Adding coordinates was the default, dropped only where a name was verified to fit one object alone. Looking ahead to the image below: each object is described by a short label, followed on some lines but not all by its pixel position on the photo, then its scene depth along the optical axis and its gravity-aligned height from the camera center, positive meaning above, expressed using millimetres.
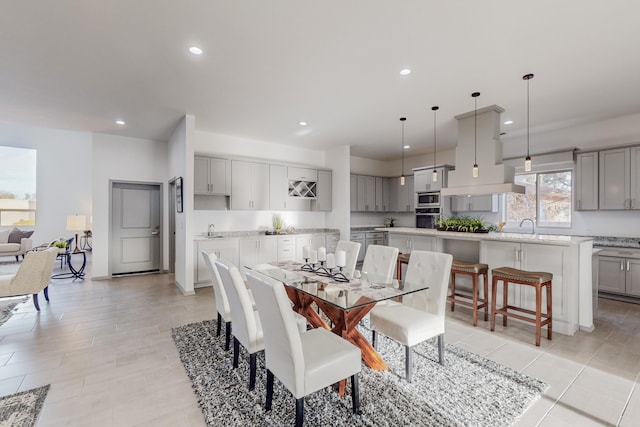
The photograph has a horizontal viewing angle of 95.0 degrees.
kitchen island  3133 -572
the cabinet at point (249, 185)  5652 +557
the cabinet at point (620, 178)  4414 +544
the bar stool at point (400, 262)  4188 -707
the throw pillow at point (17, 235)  7594 -568
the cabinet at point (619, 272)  4199 -861
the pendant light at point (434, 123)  4273 +1544
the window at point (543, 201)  5398 +245
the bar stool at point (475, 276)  3383 -749
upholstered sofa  7223 -767
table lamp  6484 -235
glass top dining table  2143 -615
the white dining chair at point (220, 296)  2699 -779
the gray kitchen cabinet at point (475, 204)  6129 +214
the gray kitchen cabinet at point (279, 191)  6117 +470
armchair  3770 -844
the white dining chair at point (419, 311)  2271 -841
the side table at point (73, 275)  5923 -1283
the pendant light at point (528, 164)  3690 +630
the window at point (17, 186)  8359 +788
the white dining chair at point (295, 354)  1643 -866
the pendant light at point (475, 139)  4328 +1124
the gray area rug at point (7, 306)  3735 -1319
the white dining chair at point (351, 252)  3609 -483
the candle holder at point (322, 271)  2852 -582
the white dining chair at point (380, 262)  3078 -539
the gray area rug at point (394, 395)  1862 -1298
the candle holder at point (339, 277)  2621 -588
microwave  6570 +332
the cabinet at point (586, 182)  4785 +530
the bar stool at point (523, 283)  2926 -798
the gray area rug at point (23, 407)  1871 -1329
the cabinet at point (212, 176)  5199 +685
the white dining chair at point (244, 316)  2125 -769
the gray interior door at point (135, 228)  6066 -311
